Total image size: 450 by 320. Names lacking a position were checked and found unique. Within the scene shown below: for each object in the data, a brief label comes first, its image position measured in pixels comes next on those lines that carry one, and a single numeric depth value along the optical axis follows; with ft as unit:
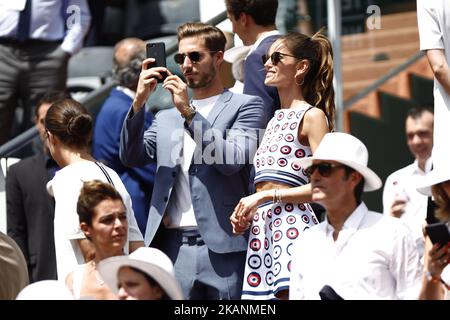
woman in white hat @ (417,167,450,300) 31.15
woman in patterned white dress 37.20
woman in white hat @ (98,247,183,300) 32.16
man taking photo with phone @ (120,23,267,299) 38.49
